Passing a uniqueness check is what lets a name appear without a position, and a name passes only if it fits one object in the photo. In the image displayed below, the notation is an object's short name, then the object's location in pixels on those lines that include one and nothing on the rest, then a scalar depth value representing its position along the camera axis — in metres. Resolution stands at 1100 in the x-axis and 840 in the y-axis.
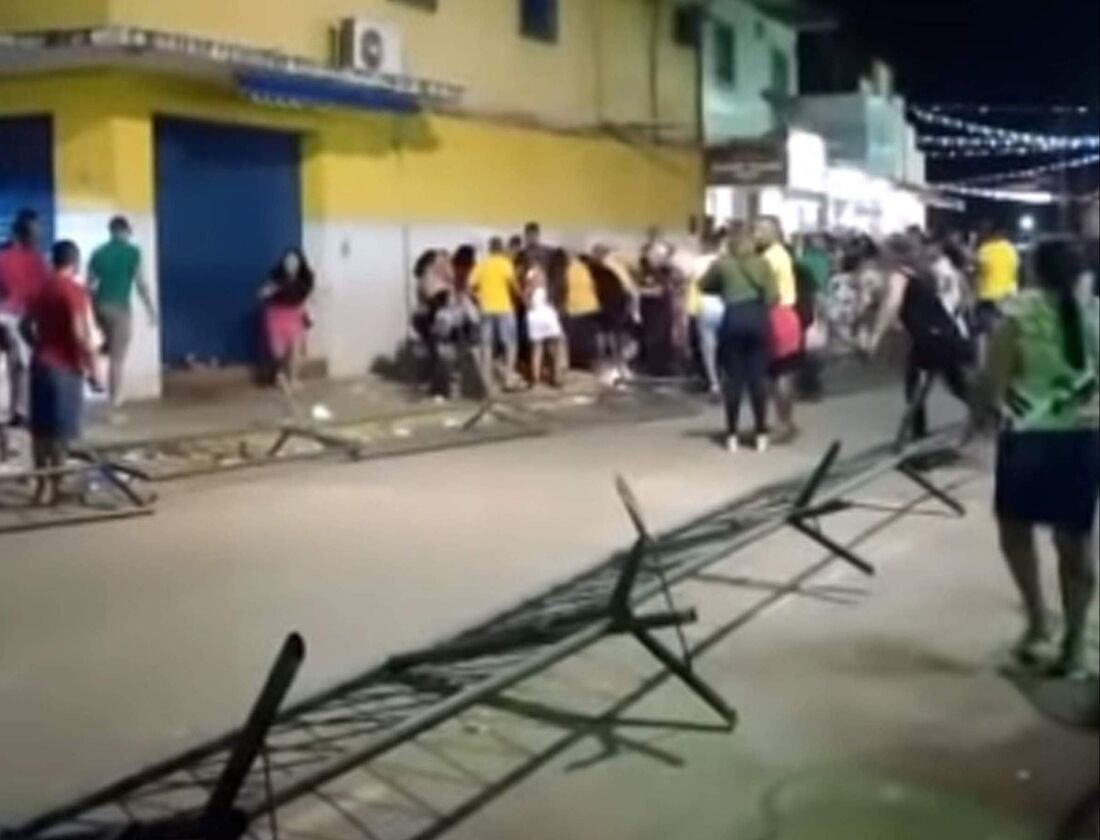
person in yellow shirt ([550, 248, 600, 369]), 23.52
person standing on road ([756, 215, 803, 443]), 15.81
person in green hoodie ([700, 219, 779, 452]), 15.30
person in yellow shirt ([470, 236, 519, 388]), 21.83
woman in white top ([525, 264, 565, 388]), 22.45
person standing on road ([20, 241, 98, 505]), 12.71
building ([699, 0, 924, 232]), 32.84
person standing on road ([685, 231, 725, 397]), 19.42
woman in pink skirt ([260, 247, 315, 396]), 20.77
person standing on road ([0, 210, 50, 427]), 15.34
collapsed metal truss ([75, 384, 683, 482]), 14.64
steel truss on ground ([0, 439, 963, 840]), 4.45
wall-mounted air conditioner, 22.41
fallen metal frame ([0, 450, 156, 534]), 12.05
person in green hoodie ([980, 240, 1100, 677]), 7.56
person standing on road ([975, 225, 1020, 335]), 20.91
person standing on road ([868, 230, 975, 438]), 14.84
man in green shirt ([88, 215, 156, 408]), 18.39
